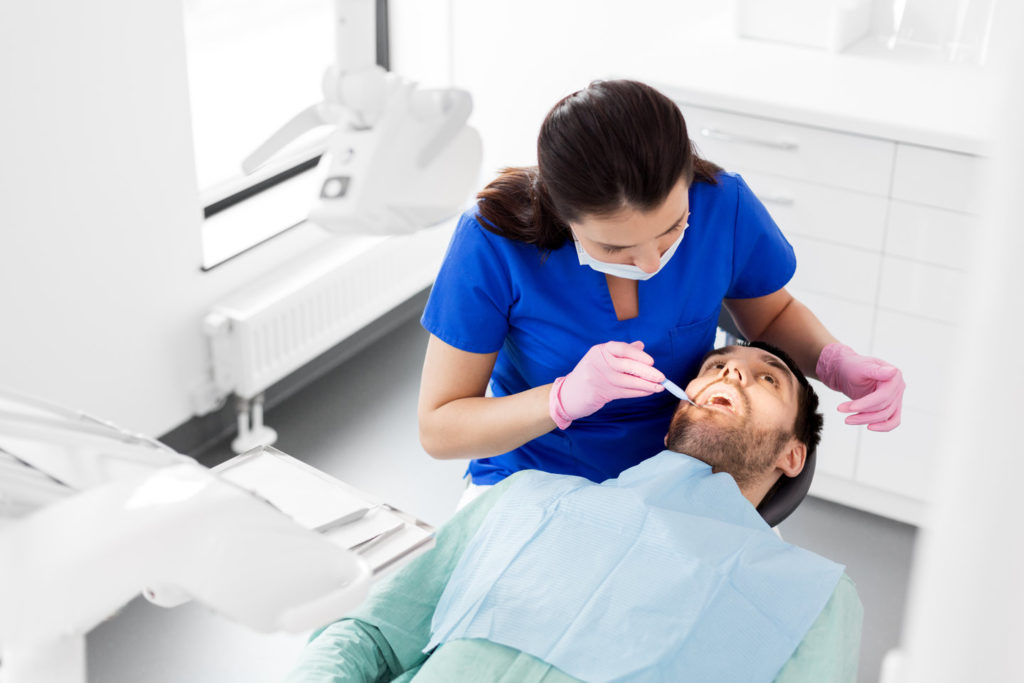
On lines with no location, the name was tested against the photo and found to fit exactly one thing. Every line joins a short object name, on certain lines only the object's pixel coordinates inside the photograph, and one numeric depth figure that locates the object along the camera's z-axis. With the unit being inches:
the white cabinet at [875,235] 92.2
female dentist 55.9
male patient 57.0
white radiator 108.6
